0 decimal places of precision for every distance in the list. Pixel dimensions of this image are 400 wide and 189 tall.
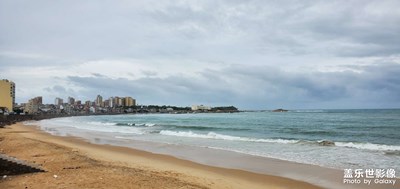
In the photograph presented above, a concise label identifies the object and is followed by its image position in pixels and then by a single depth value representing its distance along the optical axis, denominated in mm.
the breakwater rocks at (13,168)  9695
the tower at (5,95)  90350
